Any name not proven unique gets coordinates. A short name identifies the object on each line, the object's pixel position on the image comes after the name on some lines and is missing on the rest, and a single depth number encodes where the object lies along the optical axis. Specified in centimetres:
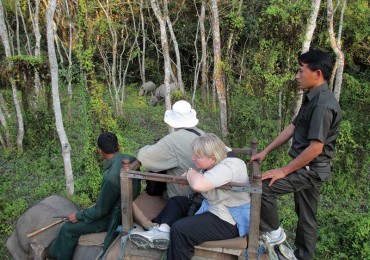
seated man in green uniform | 369
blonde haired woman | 295
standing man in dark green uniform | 323
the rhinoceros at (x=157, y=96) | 1737
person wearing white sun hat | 348
